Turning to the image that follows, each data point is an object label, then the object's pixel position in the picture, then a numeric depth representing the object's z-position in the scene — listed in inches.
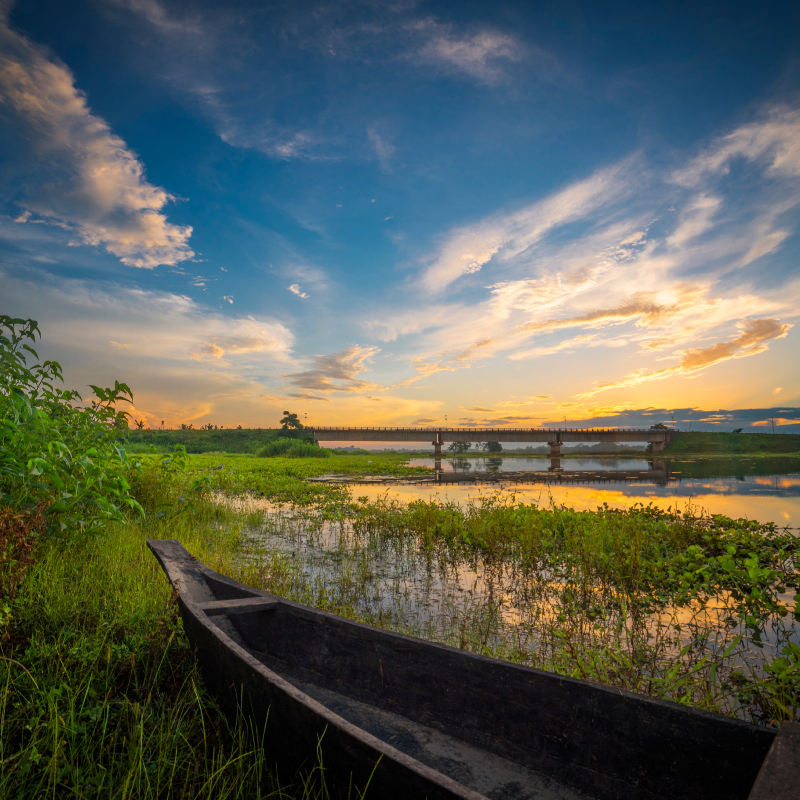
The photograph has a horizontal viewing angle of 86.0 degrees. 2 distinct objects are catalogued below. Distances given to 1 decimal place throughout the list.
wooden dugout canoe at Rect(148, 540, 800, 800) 72.7
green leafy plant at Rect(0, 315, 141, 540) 170.7
